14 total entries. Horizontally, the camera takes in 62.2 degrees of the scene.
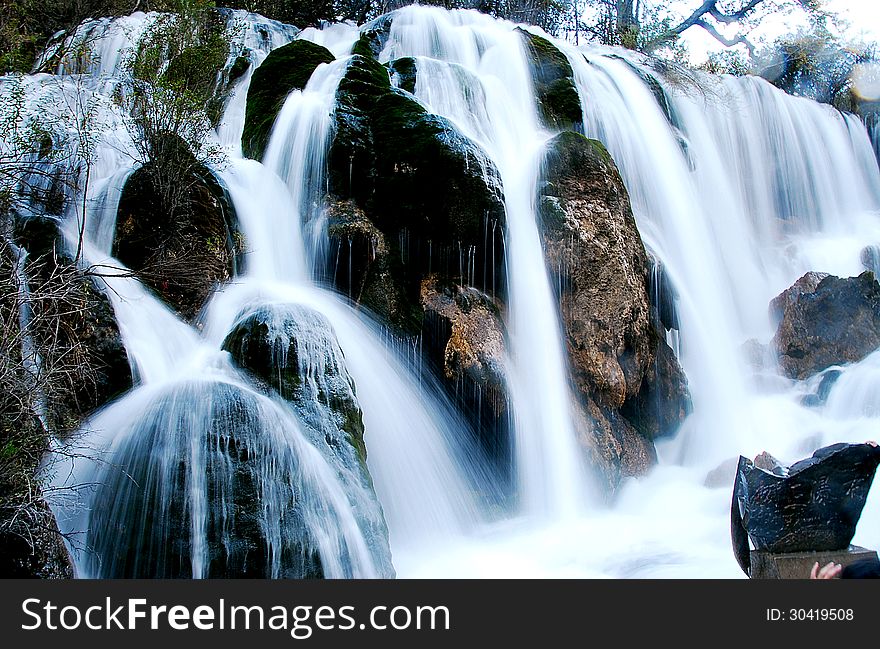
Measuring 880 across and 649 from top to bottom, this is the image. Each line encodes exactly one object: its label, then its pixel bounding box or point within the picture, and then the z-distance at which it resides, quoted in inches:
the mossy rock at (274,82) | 379.6
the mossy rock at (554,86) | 448.8
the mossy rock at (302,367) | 214.2
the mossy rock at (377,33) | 561.9
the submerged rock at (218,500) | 174.2
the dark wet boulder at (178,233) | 263.6
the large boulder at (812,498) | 152.7
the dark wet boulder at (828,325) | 395.9
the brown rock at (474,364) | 280.2
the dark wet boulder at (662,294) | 369.4
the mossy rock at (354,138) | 330.6
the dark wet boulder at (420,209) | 310.0
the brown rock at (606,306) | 312.7
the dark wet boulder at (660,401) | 336.8
